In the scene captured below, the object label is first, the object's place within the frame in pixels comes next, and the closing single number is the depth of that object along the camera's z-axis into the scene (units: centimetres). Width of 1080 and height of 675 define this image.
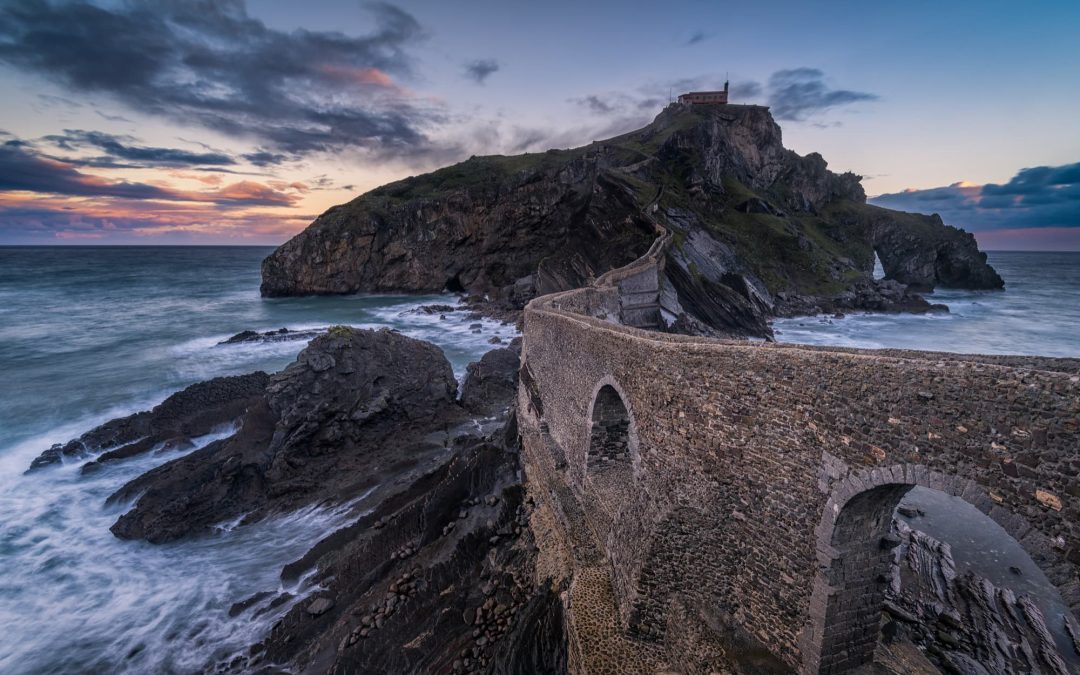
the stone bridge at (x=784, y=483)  483
